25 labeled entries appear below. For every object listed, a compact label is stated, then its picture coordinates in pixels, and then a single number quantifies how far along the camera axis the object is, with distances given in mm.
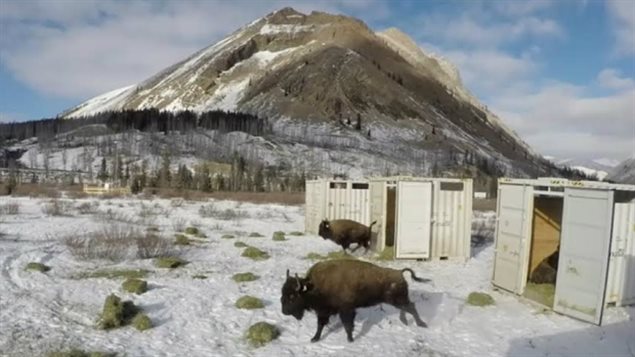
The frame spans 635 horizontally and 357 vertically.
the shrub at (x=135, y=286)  11041
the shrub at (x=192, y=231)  21144
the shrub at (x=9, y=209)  26281
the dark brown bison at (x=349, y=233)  17750
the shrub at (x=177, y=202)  38250
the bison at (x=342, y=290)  8352
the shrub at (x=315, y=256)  16408
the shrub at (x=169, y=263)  13914
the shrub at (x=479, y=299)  11404
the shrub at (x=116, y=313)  9070
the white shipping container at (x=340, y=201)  20922
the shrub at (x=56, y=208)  27131
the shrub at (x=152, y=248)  15500
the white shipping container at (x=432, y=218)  16266
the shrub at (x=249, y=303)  10438
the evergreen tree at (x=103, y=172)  88156
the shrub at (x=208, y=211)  30781
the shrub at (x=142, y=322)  9102
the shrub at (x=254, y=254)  16078
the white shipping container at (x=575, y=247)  9758
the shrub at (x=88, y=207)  29562
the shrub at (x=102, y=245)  14867
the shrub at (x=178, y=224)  22672
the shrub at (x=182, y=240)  18047
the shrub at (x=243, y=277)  12641
